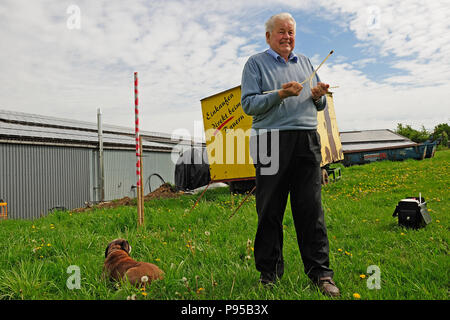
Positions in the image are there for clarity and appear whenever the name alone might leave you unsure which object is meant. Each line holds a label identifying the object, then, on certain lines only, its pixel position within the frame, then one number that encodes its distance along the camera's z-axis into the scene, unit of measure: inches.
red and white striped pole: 182.9
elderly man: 81.2
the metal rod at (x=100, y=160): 471.5
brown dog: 89.7
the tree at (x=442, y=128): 1478.3
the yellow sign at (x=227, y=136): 279.4
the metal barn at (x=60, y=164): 370.9
